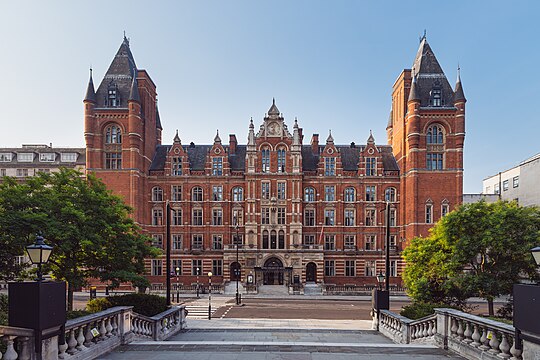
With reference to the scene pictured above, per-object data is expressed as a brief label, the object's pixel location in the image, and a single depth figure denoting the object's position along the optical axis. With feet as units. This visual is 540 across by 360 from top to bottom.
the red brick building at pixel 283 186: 167.63
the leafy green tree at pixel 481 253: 86.53
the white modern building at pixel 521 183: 198.80
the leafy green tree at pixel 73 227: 70.54
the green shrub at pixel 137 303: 54.49
